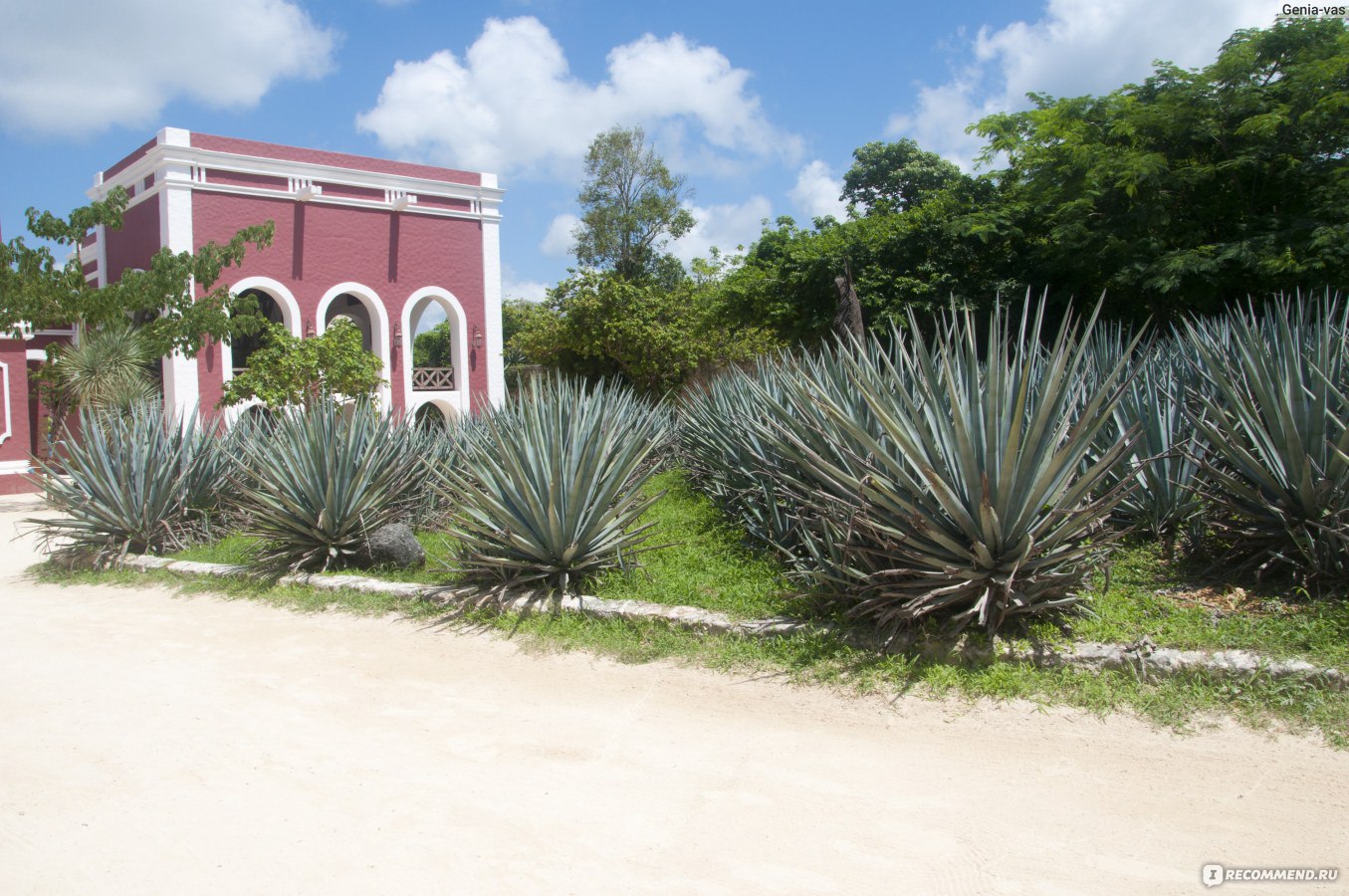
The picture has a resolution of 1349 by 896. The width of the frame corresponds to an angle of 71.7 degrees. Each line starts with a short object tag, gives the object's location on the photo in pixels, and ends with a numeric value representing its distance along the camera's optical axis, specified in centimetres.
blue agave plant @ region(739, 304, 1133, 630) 471
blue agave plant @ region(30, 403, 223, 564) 960
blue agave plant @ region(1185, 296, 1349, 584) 500
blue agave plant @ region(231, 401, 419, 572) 804
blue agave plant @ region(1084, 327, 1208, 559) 614
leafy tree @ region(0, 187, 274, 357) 1658
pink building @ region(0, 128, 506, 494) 2020
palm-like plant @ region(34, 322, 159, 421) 1645
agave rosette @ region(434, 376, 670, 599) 655
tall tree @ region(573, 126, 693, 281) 3869
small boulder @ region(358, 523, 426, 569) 802
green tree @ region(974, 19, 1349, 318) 1454
